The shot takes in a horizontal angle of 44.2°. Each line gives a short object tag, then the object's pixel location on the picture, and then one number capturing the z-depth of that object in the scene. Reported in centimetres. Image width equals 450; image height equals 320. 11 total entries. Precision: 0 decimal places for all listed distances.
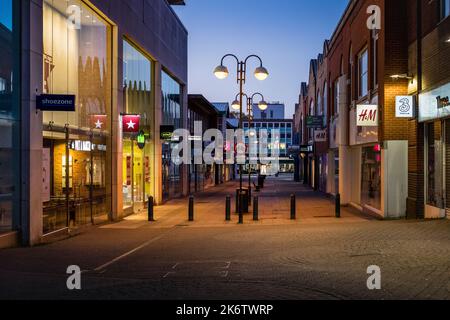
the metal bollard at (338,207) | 2183
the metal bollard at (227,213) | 2148
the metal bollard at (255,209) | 2115
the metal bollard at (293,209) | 2144
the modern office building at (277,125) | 15025
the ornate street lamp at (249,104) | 3447
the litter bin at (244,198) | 2243
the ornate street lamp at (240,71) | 2461
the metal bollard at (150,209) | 2131
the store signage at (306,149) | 4912
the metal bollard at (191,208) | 2137
